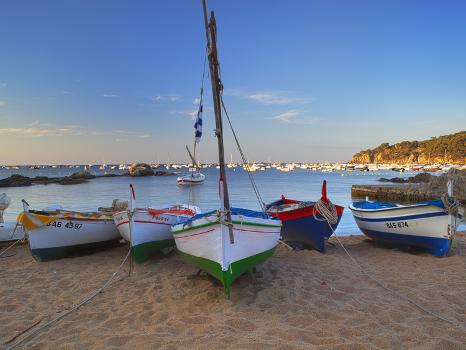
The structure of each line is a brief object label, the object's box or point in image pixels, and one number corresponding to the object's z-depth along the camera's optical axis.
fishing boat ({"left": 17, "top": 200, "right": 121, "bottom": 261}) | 9.00
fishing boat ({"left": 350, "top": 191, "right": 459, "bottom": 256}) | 9.19
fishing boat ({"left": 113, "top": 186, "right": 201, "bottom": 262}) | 8.65
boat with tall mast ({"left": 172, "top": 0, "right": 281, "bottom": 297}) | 5.73
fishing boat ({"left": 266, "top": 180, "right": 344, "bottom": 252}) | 9.94
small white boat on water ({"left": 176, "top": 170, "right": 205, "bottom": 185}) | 60.94
